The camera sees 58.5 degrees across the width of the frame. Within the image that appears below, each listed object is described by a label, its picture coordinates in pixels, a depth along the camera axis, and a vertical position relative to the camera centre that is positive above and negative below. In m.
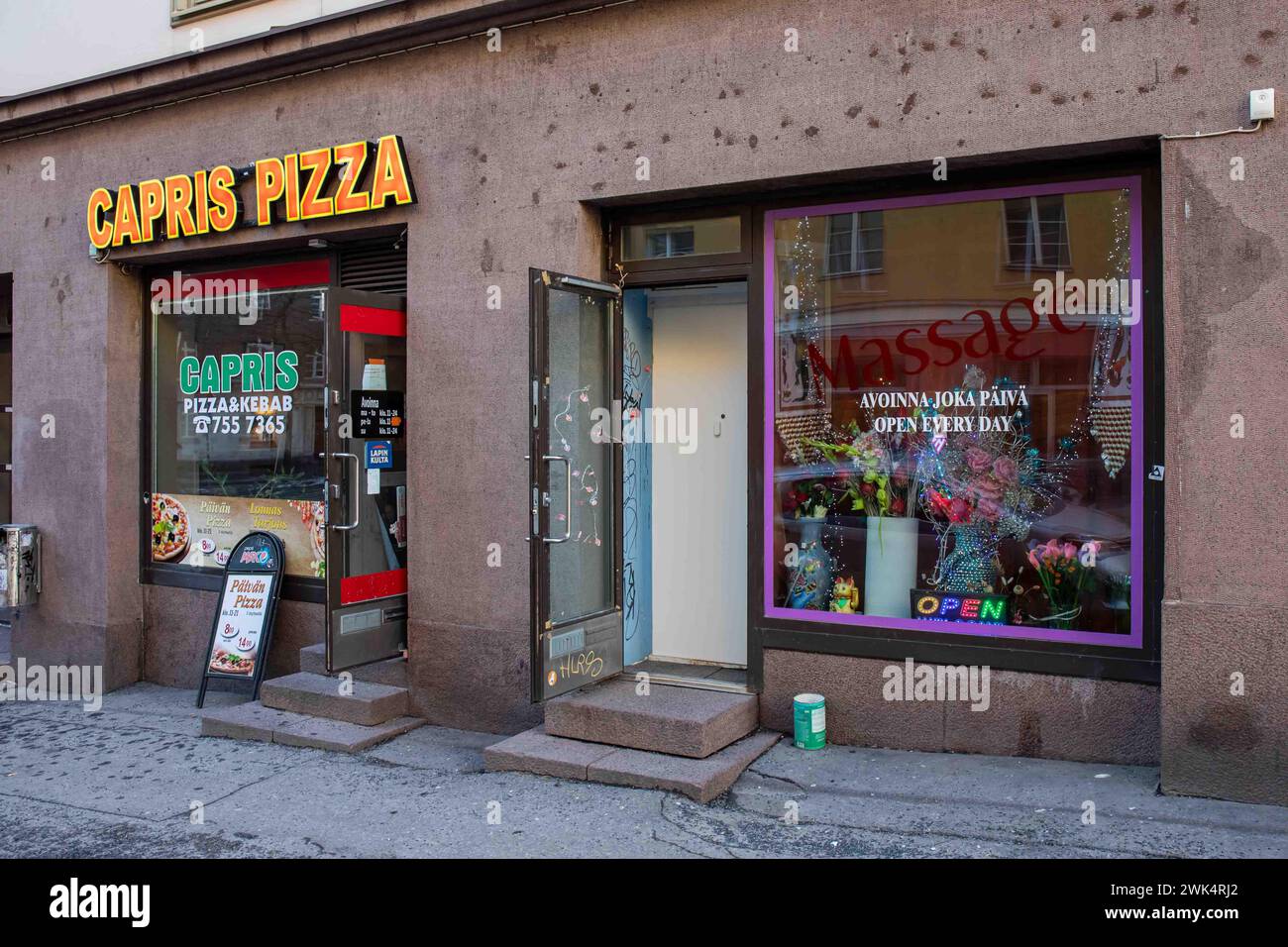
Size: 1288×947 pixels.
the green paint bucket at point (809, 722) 6.47 -1.45
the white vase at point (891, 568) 6.66 -0.60
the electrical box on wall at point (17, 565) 9.42 -0.75
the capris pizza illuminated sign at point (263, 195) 7.74 +2.01
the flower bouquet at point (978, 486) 6.34 -0.13
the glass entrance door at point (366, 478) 7.34 -0.06
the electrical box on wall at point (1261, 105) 5.33 +1.65
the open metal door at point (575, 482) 6.38 -0.09
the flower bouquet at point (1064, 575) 6.17 -0.60
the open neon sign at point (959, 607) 6.37 -0.80
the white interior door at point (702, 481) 7.46 -0.10
